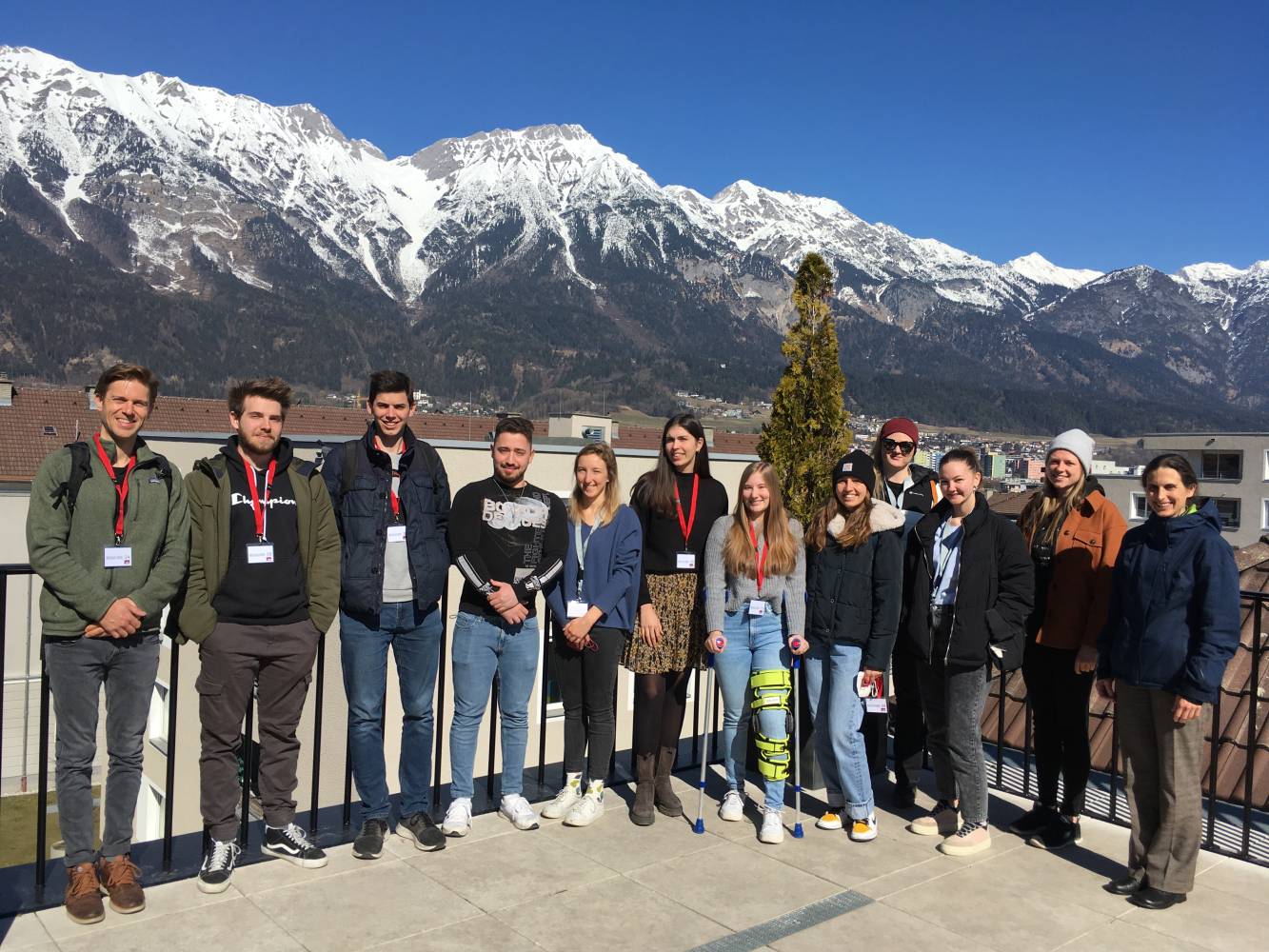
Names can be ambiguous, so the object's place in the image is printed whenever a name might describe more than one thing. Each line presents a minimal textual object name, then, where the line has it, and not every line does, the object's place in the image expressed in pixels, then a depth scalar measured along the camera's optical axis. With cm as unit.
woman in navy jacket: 373
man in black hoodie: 375
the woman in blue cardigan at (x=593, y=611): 457
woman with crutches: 459
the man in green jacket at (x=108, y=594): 338
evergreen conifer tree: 1122
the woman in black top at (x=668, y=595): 473
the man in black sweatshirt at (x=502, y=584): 439
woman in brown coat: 439
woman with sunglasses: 503
